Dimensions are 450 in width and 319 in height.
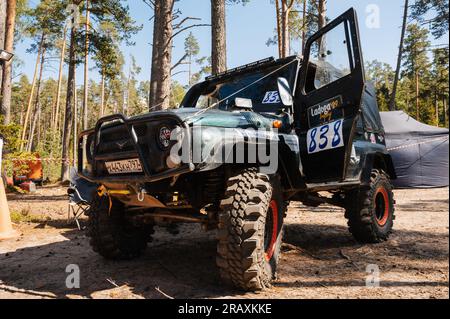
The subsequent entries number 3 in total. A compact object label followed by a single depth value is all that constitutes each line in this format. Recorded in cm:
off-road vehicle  311
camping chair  660
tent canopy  1284
